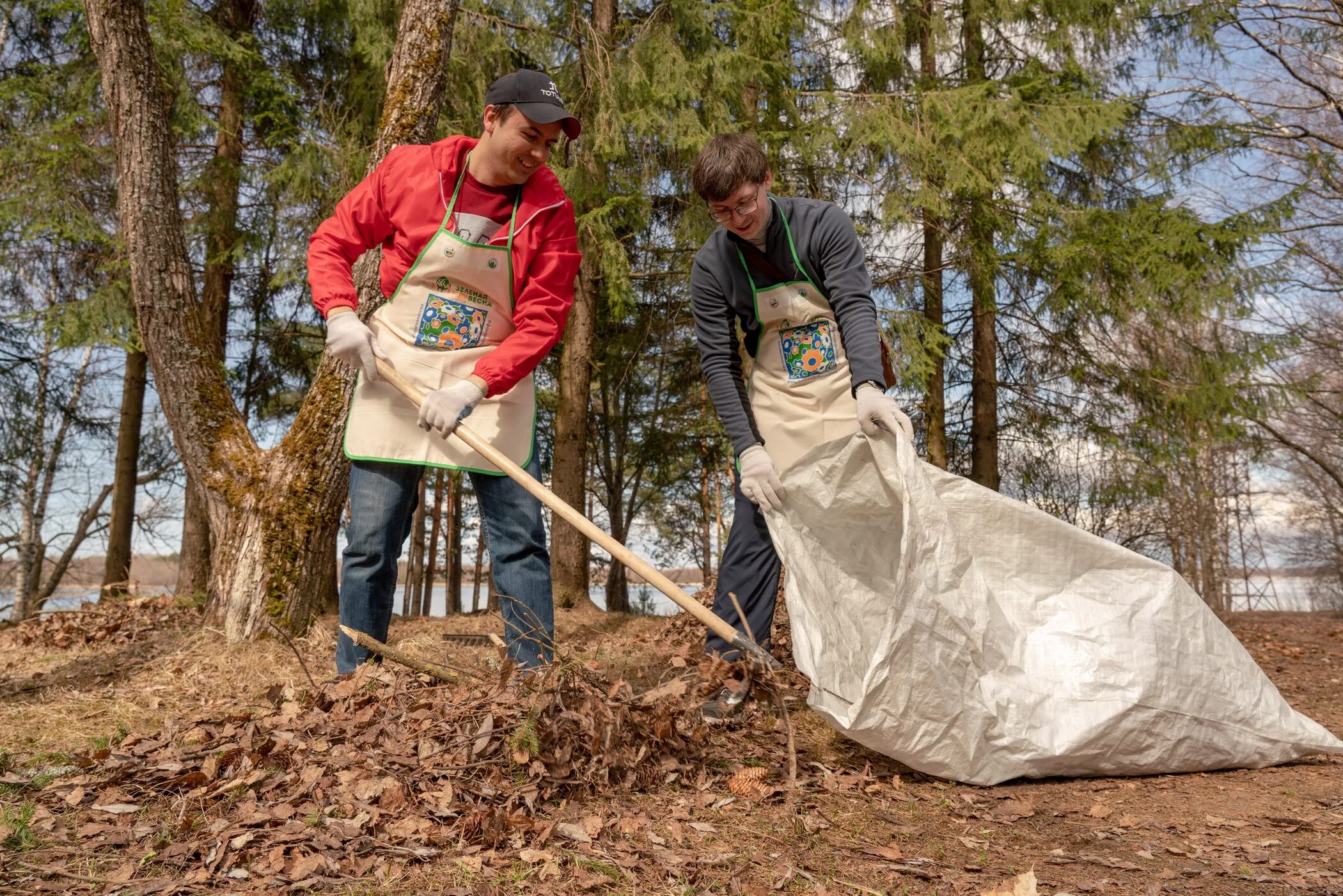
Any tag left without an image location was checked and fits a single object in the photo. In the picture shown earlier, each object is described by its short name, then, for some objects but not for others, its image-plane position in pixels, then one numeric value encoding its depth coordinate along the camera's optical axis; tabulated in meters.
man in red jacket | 2.77
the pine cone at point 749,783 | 2.33
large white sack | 2.24
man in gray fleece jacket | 2.74
